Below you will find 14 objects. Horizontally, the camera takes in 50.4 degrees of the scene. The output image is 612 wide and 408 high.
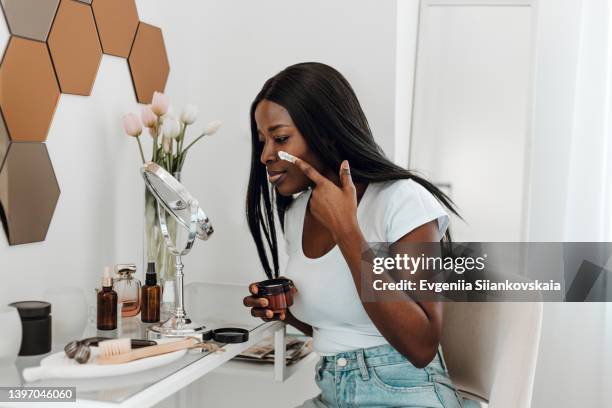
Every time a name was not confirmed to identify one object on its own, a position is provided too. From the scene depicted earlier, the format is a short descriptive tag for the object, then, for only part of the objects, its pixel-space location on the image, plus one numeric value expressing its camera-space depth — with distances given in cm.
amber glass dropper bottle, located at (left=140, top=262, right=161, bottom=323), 140
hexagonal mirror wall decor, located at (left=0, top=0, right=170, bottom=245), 128
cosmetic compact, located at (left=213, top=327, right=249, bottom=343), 128
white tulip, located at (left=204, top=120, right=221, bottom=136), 168
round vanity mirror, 127
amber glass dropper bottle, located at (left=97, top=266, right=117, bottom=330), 131
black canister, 111
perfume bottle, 141
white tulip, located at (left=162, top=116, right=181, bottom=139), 158
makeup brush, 103
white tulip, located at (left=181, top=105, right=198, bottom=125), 163
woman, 124
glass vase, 156
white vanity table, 93
